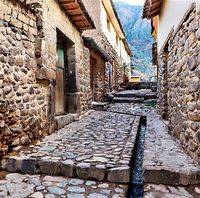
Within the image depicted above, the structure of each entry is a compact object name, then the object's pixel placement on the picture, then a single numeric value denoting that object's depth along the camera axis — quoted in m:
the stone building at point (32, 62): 3.30
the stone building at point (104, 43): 10.41
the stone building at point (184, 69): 2.91
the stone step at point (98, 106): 8.96
